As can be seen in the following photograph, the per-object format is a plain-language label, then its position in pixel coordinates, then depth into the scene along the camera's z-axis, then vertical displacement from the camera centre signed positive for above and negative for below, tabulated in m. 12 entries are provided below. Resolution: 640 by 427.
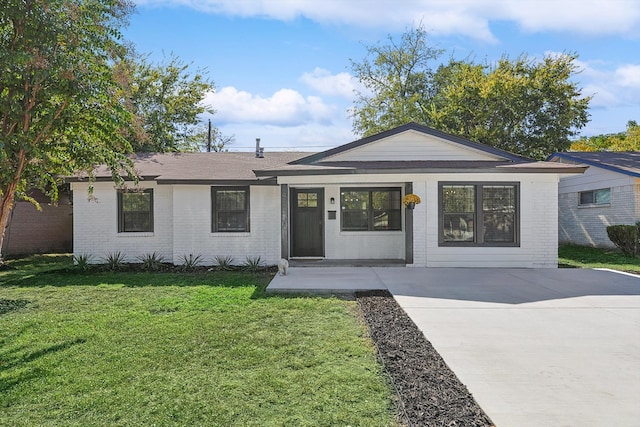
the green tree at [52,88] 5.19 +1.59
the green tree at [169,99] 23.80 +6.54
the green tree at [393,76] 30.97 +9.95
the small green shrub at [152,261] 11.27 -1.31
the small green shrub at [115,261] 11.30 -1.31
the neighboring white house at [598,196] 14.31 +0.50
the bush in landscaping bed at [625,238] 13.35 -0.89
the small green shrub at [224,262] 11.18 -1.34
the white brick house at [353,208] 10.53 +0.09
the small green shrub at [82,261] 11.13 -1.31
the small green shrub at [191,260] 11.38 -1.30
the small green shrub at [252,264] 10.93 -1.39
